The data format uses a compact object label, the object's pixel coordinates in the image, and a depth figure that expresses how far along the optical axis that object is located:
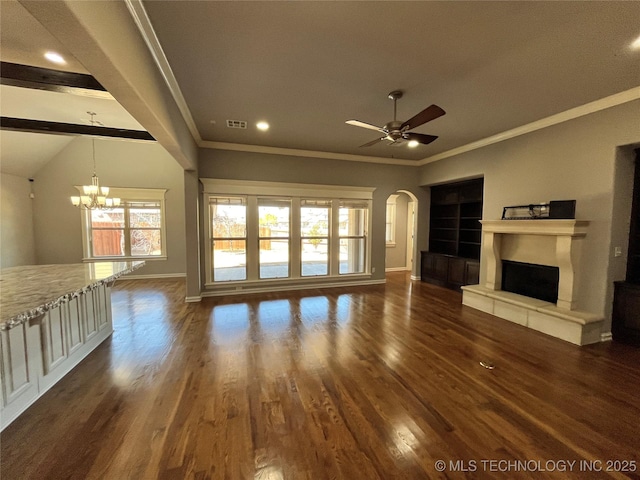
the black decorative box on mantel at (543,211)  3.60
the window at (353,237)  6.40
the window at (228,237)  5.48
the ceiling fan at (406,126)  2.72
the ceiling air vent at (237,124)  4.16
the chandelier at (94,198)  4.98
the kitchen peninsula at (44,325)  1.90
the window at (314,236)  6.06
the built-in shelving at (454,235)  5.80
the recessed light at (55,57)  2.31
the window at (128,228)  6.74
